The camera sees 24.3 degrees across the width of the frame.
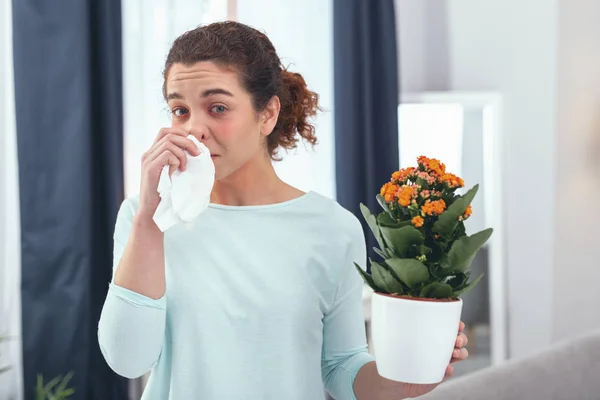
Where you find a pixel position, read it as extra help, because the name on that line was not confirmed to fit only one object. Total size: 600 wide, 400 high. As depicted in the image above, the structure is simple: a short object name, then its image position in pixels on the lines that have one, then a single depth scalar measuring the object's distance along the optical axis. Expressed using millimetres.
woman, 1965
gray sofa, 2532
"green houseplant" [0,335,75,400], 3181
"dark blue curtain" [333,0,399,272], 4567
